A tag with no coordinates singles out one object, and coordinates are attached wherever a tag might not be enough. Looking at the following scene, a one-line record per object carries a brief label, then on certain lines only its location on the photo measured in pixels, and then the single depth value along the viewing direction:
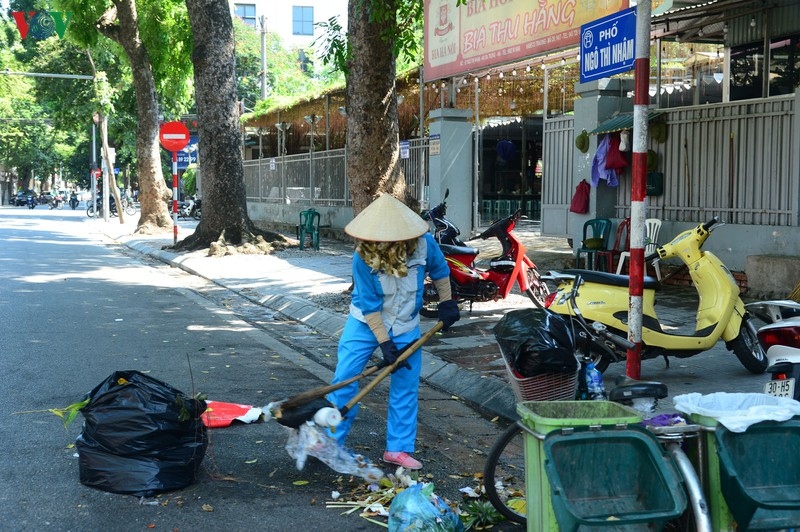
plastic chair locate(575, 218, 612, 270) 12.67
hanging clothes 12.86
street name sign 5.60
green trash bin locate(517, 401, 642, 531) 3.50
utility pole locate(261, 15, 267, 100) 33.43
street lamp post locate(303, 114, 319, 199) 24.14
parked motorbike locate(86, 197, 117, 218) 43.45
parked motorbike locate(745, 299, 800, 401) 4.28
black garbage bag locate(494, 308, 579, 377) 4.50
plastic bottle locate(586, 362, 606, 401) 4.79
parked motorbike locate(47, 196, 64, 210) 59.84
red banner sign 11.45
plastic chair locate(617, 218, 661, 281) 11.95
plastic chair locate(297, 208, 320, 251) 19.22
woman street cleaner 5.01
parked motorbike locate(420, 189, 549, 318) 9.87
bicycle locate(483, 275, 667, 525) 3.96
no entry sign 20.97
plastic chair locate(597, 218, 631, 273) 12.28
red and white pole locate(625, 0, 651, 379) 5.45
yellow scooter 6.78
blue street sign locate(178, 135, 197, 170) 29.92
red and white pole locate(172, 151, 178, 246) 21.10
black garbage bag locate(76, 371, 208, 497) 4.60
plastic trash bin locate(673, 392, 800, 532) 3.57
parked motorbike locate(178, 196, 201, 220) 37.31
